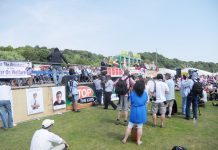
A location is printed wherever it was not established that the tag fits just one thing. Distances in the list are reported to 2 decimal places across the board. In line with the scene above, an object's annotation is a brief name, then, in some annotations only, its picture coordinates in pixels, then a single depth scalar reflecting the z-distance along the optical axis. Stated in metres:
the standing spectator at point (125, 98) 6.81
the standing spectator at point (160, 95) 6.56
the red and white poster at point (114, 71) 12.36
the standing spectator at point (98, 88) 10.56
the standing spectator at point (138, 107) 5.05
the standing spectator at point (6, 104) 6.42
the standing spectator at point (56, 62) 9.37
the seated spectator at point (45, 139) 3.51
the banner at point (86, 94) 10.05
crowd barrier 7.24
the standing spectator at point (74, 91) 9.15
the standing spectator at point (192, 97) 7.72
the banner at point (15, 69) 7.08
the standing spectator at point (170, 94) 7.86
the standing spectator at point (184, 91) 8.23
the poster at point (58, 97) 8.64
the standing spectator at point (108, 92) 9.58
